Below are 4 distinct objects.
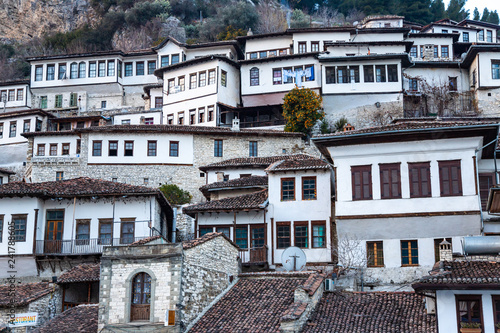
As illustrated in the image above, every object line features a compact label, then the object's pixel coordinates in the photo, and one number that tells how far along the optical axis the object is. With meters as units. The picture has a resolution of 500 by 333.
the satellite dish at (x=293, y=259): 26.16
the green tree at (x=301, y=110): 47.69
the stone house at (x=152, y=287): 21.92
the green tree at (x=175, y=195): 40.75
